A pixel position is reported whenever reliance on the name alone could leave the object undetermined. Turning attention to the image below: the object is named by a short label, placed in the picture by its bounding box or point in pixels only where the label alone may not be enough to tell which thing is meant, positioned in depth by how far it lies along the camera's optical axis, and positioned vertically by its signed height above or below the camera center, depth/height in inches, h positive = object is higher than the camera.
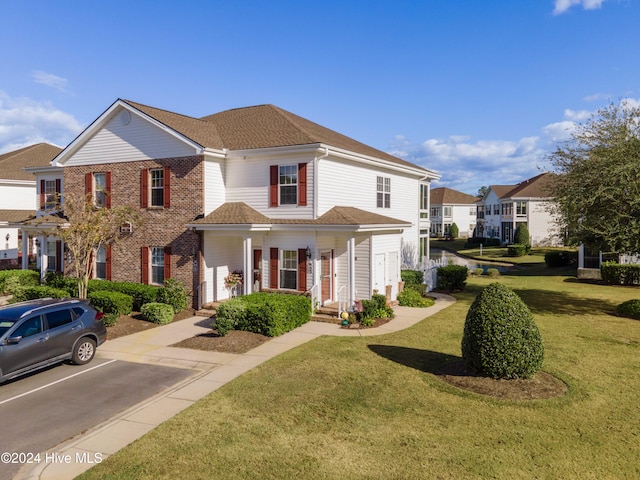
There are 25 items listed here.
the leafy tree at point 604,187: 631.8 +71.8
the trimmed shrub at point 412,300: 792.9 -116.8
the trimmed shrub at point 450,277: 968.3 -92.9
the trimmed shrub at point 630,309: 689.0 -118.7
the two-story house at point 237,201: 701.9 +59.9
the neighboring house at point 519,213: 2260.1 +117.6
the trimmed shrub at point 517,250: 1909.8 -65.5
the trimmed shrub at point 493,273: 1262.3 -108.0
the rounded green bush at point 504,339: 377.7 -89.0
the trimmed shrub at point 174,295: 716.0 -95.0
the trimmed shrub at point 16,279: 891.4 -84.8
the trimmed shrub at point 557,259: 1462.8 -80.2
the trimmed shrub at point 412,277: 890.7 -83.4
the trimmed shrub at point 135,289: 729.0 -88.4
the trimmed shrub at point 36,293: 727.8 -91.6
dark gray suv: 404.3 -95.6
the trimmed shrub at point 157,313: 663.8 -113.8
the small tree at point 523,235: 2140.7 -1.1
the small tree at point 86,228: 716.0 +15.0
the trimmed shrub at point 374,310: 647.1 -113.3
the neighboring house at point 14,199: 1237.7 +111.9
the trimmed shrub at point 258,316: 571.2 -103.5
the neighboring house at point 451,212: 3189.0 +167.3
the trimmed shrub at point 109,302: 670.5 -97.6
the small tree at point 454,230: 3063.2 +35.4
